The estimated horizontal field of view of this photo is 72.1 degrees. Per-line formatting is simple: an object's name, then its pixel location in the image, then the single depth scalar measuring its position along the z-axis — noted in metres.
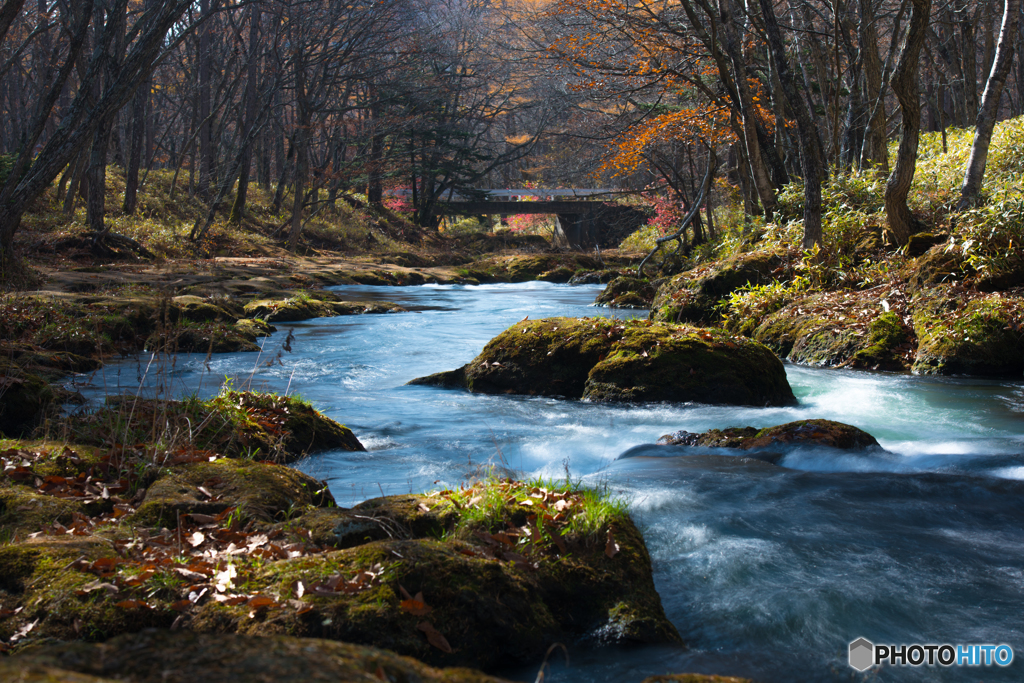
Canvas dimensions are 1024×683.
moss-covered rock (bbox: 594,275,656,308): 18.97
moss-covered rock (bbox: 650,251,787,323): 13.23
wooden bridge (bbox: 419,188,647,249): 36.31
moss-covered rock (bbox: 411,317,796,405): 8.21
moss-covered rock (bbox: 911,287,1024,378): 8.92
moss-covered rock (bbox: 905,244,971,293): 10.15
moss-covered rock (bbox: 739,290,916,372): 9.84
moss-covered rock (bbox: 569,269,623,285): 27.87
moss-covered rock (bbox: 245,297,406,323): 15.82
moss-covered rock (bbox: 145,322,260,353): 11.20
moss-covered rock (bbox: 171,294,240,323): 12.92
